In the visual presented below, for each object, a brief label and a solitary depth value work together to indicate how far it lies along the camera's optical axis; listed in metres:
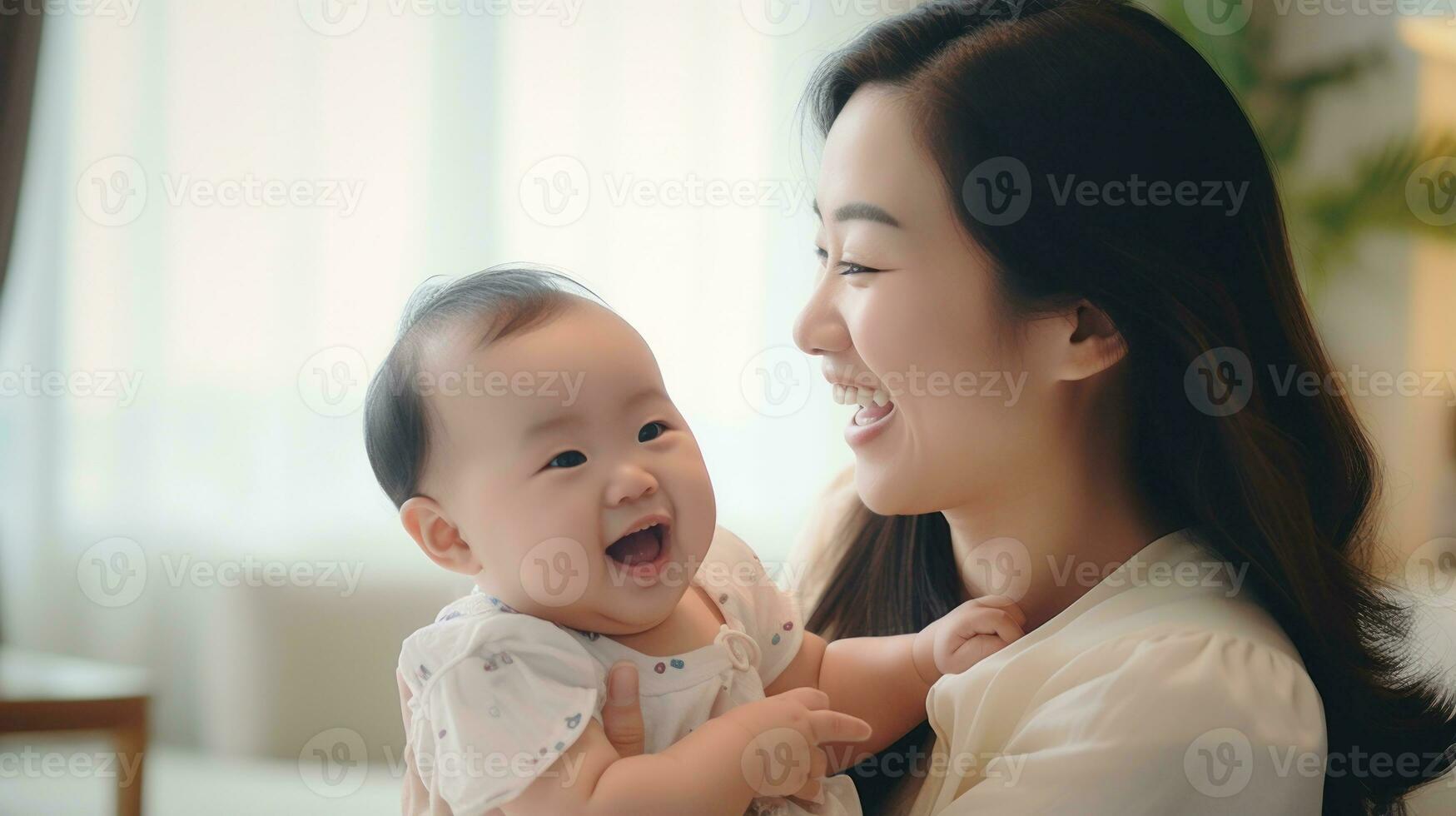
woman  1.17
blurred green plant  3.35
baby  1.01
